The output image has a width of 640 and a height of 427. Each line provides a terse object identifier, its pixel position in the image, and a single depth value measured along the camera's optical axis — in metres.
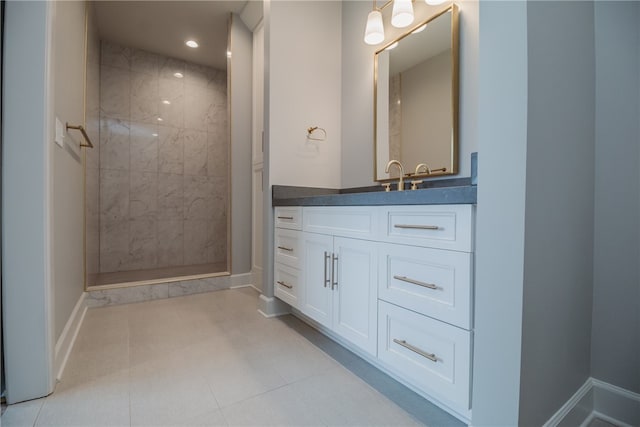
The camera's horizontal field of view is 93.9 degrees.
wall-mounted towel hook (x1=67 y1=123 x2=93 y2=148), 1.69
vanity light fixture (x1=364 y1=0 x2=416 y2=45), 1.75
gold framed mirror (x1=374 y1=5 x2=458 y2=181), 1.65
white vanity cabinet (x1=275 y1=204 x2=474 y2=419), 1.02
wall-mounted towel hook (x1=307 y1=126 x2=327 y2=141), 2.37
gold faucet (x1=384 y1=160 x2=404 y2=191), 1.75
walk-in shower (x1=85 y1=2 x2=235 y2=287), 3.47
